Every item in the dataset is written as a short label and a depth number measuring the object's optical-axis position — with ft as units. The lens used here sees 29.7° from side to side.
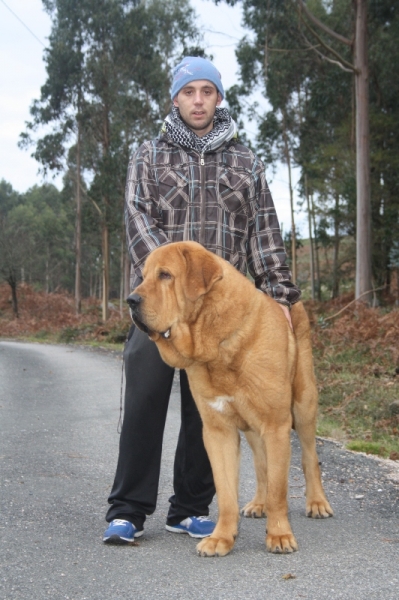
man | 13.09
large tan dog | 11.73
